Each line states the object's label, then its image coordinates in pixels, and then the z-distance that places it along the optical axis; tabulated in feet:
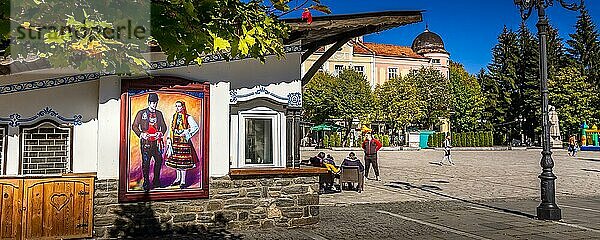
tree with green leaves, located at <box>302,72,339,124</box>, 176.14
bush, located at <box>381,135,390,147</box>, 165.27
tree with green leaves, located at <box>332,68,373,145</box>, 175.94
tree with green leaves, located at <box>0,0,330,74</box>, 9.30
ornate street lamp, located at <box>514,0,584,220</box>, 33.09
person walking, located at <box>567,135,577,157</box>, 125.18
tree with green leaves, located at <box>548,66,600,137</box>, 183.52
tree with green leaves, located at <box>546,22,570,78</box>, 196.95
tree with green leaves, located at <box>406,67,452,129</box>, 186.60
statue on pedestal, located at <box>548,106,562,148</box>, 163.12
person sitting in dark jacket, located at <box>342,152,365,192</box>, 49.19
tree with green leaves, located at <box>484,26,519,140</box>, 198.42
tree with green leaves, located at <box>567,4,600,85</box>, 199.41
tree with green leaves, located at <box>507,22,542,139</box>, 192.34
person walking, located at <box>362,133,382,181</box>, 61.46
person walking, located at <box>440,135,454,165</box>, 91.35
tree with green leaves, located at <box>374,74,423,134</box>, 178.70
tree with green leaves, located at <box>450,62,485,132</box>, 194.59
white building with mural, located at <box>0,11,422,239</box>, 26.04
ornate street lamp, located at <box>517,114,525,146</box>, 197.41
